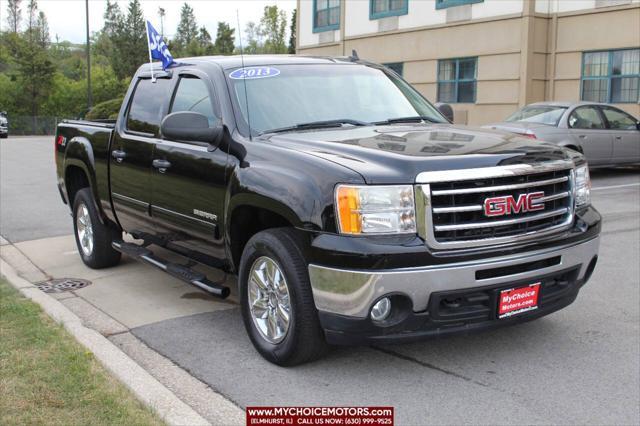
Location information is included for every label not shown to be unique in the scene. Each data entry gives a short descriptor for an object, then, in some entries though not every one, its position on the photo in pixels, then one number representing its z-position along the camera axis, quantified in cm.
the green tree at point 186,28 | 9275
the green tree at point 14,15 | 9062
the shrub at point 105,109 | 3475
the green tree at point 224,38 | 7525
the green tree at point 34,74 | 5362
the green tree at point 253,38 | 7812
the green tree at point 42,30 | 7881
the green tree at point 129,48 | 6425
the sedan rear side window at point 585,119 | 1485
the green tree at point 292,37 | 6219
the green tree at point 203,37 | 9336
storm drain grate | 676
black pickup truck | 404
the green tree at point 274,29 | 7300
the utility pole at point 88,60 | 4483
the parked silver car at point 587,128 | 1455
